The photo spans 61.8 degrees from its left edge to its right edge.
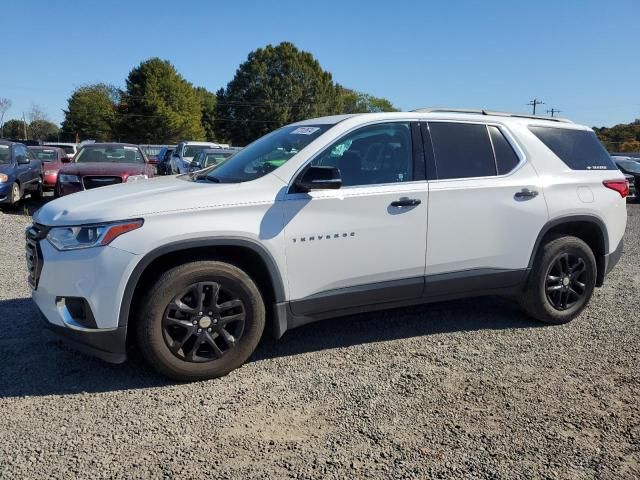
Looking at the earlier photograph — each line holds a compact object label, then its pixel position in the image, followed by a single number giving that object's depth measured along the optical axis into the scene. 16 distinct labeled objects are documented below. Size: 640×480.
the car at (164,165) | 21.77
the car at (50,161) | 16.33
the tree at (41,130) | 88.75
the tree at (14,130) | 90.38
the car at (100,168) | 10.36
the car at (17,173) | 11.73
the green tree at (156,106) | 64.06
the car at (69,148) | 28.37
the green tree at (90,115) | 71.25
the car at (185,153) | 16.75
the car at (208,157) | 13.66
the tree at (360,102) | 88.81
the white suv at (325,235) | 3.36
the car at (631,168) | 17.12
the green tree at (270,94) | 66.94
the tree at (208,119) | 75.90
